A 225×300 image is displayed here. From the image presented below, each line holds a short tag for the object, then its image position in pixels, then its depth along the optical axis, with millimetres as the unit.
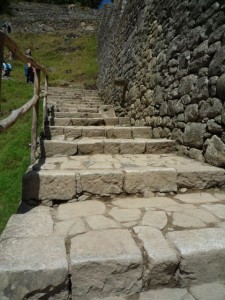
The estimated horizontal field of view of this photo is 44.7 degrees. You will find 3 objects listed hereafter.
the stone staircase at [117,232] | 1544
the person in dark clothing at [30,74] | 11461
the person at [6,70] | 11659
